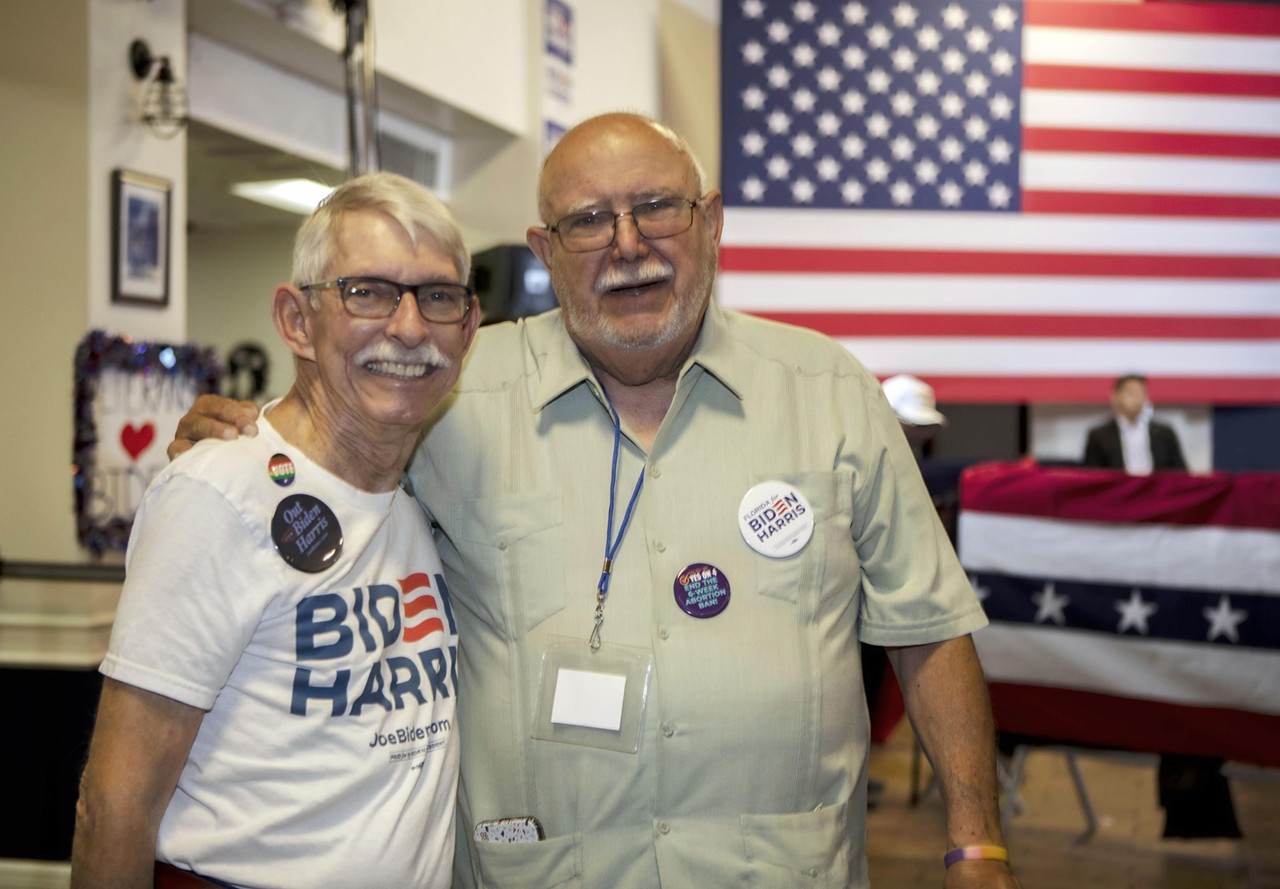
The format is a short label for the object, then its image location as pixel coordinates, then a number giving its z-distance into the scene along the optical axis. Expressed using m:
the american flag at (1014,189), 7.61
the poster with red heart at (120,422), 3.77
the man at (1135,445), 8.32
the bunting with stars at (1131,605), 3.65
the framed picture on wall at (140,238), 3.96
